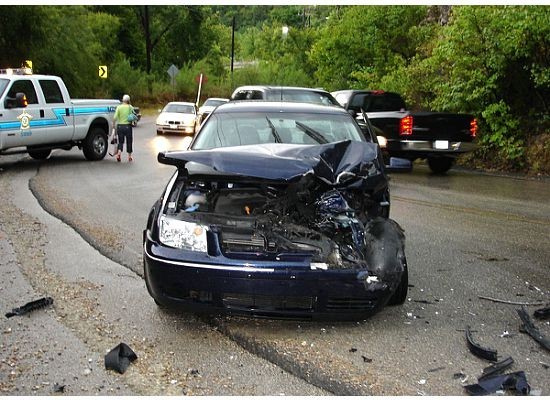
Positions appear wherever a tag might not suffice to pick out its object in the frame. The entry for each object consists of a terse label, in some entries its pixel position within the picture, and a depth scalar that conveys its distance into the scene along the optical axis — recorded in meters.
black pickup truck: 13.64
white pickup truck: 13.45
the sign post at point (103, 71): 34.81
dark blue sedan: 4.22
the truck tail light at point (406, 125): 13.66
